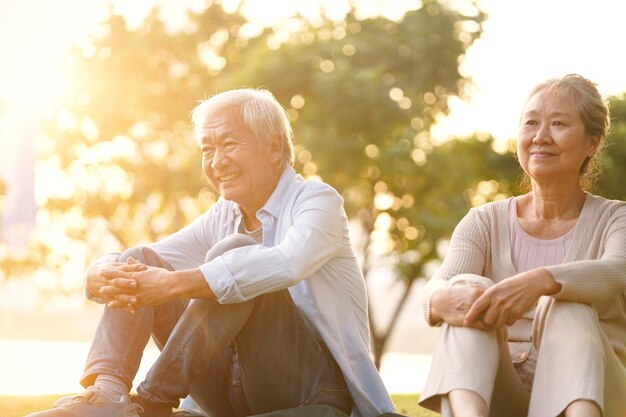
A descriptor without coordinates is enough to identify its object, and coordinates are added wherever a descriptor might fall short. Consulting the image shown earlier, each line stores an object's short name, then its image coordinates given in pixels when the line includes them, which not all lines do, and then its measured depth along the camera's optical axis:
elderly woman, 3.36
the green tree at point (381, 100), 18.66
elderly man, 3.95
